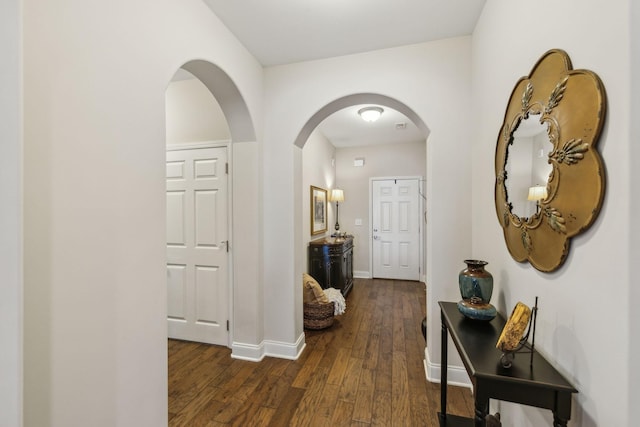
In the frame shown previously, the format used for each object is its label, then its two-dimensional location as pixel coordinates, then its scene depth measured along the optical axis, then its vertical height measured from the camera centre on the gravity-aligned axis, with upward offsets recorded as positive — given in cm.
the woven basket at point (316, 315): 313 -116
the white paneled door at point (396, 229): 547 -30
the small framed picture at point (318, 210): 445 +7
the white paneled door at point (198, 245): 278 -31
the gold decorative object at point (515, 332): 99 -44
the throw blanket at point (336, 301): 341 -109
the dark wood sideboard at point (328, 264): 414 -76
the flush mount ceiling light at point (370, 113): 366 +138
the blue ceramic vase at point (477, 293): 142 -43
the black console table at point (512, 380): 89 -58
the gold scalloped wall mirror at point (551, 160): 83 +20
